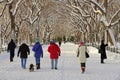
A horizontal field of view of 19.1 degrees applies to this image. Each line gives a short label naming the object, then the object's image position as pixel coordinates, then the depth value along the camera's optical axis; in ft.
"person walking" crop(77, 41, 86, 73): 61.93
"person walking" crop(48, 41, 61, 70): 68.08
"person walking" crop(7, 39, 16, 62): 90.21
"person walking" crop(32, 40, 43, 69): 68.44
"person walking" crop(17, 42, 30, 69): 70.74
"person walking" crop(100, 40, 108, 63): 85.61
